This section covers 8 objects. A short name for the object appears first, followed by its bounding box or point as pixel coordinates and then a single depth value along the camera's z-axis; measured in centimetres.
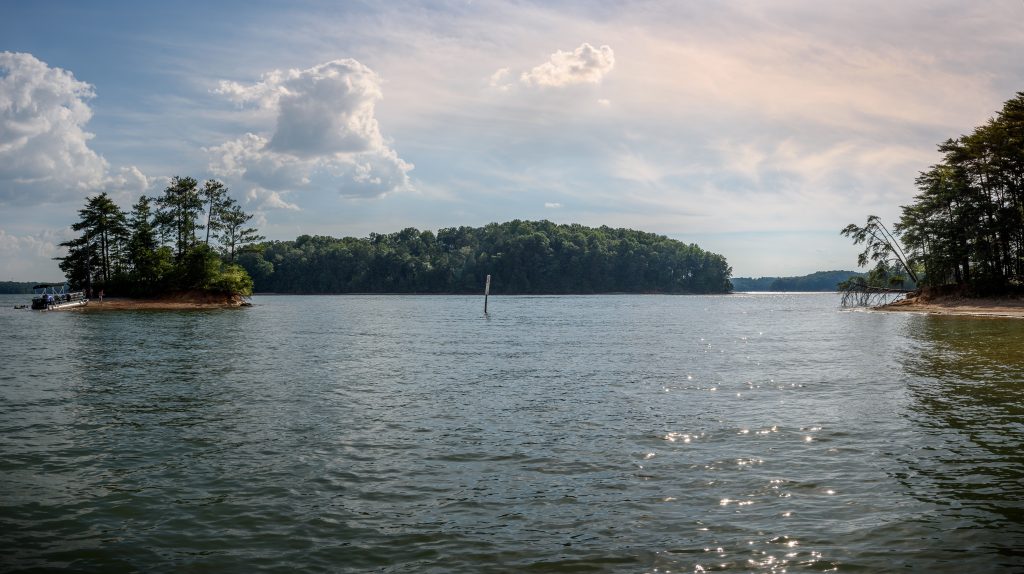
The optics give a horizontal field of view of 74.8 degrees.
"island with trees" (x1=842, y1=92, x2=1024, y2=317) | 7038
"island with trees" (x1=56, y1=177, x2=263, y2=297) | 10356
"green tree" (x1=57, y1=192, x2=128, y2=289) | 10756
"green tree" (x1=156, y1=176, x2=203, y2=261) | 11050
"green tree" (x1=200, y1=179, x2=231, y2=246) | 11539
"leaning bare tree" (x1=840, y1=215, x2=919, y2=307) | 9156
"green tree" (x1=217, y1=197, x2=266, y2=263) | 11794
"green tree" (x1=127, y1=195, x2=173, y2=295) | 10250
